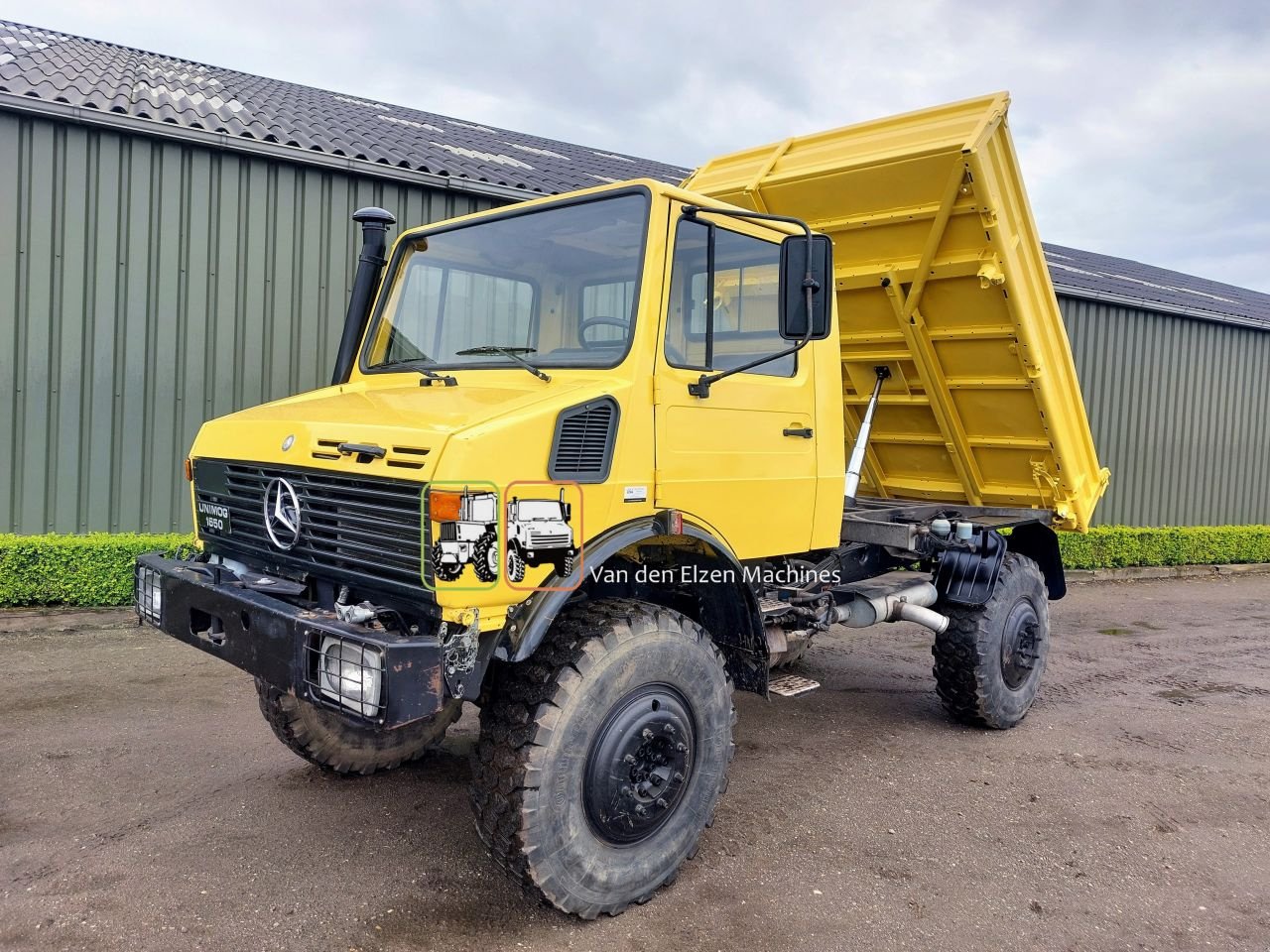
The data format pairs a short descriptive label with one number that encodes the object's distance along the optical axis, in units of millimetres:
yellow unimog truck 2869
